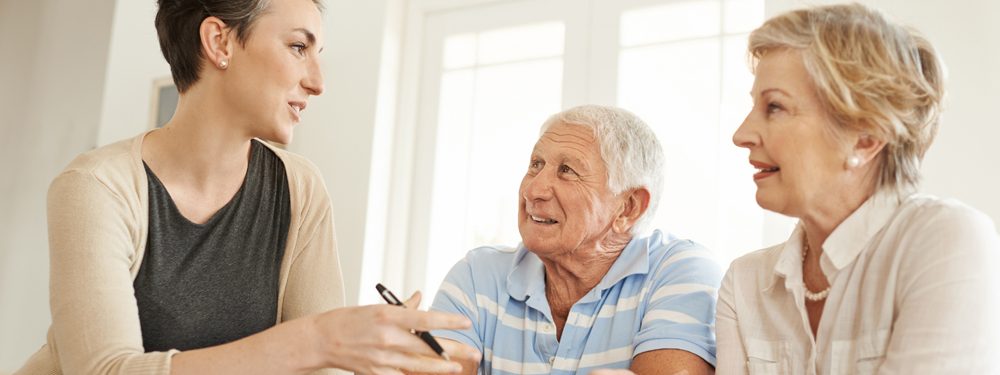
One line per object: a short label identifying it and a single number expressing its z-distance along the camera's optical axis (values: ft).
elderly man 5.27
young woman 4.43
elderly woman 3.80
